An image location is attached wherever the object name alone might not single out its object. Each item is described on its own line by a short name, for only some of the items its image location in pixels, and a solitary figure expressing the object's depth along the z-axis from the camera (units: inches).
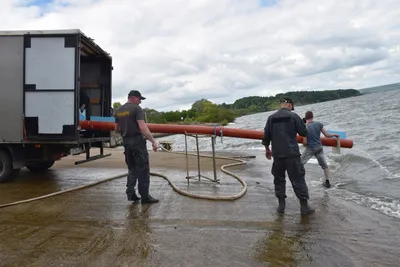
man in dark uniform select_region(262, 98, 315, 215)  220.4
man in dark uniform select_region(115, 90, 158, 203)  231.9
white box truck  277.7
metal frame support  304.6
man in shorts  320.5
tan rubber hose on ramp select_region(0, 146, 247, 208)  242.2
